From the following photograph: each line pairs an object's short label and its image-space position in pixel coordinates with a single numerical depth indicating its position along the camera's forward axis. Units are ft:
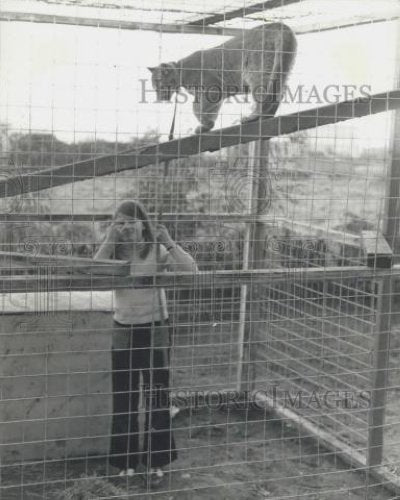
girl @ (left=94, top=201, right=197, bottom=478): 11.16
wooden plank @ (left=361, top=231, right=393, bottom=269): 10.93
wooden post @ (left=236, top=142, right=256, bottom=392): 15.81
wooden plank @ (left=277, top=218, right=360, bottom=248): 13.38
